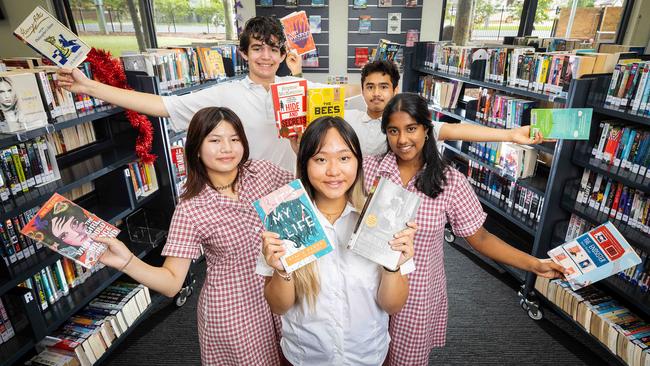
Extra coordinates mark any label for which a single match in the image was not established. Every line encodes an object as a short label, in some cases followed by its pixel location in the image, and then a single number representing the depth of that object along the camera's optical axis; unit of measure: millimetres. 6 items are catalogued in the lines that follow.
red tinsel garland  2513
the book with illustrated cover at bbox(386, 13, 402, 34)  6297
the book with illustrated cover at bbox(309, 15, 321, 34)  6360
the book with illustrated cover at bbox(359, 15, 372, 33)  6328
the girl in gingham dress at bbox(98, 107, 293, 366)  1463
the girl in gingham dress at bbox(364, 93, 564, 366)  1631
